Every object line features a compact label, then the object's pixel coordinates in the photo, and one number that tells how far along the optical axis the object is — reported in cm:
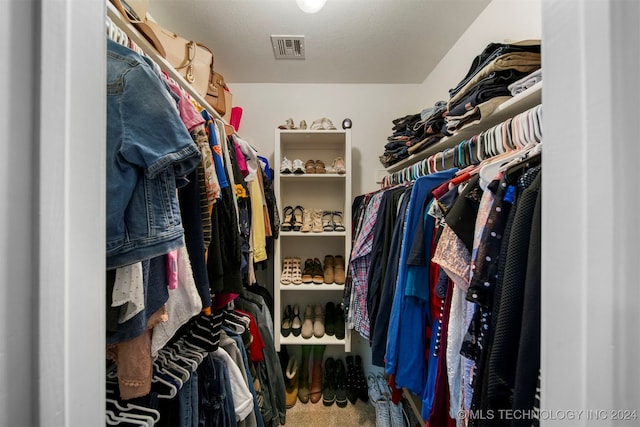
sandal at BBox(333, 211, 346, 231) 145
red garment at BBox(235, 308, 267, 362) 116
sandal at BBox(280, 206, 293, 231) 148
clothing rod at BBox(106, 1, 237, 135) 52
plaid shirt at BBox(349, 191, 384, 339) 115
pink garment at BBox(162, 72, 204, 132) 59
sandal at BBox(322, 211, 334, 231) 145
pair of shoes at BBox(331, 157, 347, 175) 144
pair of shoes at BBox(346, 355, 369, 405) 144
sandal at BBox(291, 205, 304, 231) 149
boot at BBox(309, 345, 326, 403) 145
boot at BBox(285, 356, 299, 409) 141
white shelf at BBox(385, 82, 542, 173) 60
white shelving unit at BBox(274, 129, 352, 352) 165
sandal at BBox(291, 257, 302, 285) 148
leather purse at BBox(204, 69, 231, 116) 108
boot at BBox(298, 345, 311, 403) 145
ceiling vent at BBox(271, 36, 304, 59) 127
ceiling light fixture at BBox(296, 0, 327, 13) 81
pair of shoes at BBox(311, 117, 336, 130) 145
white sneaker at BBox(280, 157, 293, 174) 143
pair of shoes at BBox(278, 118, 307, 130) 147
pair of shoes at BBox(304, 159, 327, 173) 149
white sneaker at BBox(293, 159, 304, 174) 143
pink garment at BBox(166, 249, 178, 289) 48
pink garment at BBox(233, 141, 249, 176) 97
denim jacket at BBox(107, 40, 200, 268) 40
